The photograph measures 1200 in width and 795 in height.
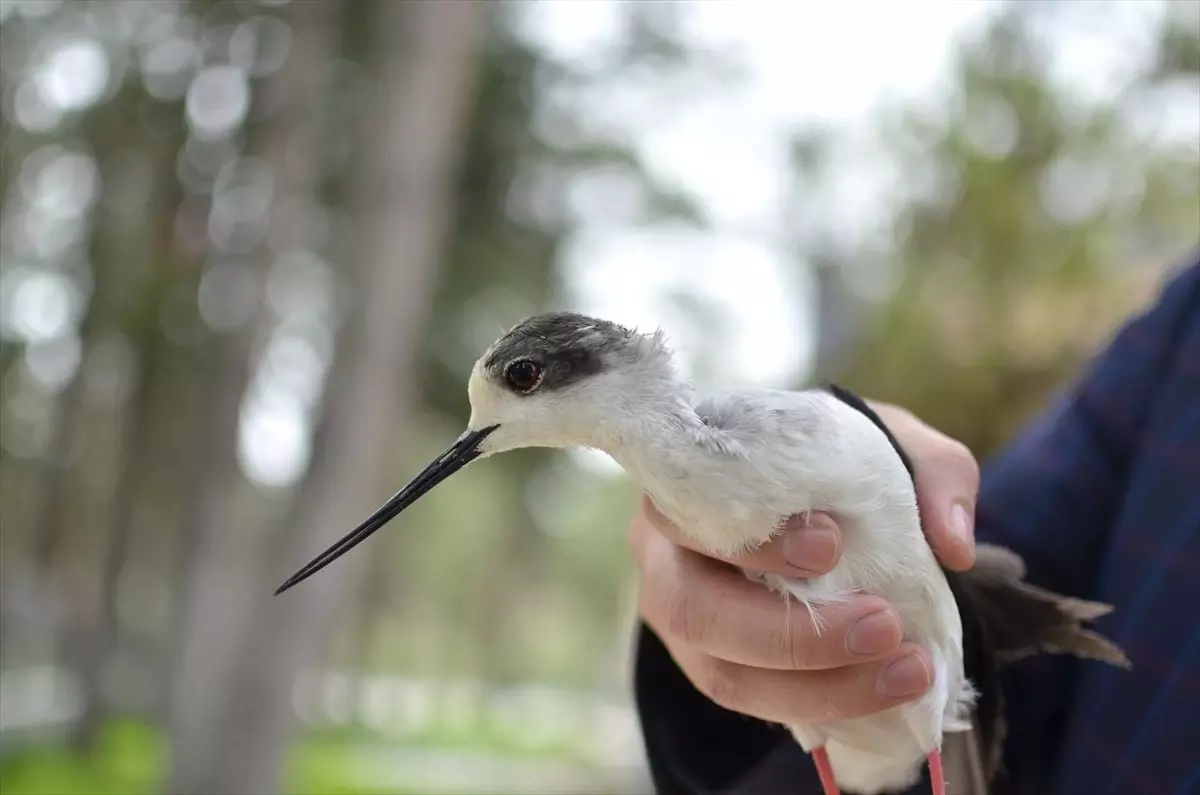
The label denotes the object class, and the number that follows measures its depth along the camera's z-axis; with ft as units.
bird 1.77
